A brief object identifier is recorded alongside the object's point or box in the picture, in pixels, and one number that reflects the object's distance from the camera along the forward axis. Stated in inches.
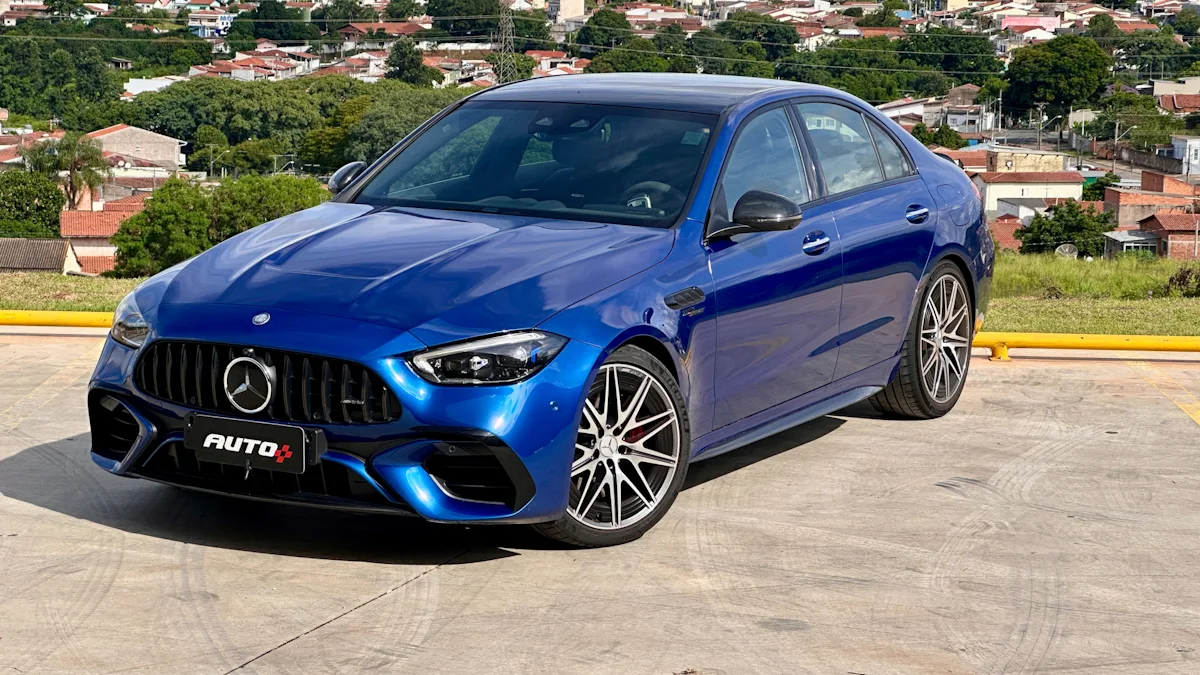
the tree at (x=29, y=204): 2807.6
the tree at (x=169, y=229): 1963.6
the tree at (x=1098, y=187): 3216.5
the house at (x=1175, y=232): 2074.2
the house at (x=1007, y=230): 2241.6
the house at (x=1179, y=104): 4692.4
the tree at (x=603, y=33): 6943.9
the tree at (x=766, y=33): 6466.5
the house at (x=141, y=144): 4478.3
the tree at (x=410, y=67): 5497.0
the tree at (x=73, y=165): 3070.9
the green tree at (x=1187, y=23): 7096.5
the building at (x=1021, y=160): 3693.4
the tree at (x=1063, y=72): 5187.0
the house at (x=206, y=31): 7594.0
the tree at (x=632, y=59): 5421.3
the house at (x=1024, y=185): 3314.5
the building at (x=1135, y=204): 2564.0
